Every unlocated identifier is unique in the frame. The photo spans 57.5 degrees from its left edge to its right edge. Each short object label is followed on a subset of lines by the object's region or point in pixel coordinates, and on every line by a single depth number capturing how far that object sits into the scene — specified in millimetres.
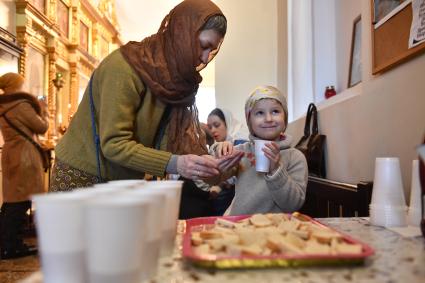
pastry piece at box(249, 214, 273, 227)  894
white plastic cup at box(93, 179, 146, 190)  719
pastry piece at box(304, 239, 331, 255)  665
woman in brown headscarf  1276
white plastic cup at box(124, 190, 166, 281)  596
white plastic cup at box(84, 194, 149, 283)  501
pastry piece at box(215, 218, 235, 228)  893
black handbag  2662
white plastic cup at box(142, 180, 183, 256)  699
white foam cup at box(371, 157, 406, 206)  1054
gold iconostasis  4832
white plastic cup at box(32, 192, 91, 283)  513
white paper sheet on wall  1384
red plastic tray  630
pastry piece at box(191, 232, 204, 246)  739
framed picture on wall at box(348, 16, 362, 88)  2684
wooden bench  1666
